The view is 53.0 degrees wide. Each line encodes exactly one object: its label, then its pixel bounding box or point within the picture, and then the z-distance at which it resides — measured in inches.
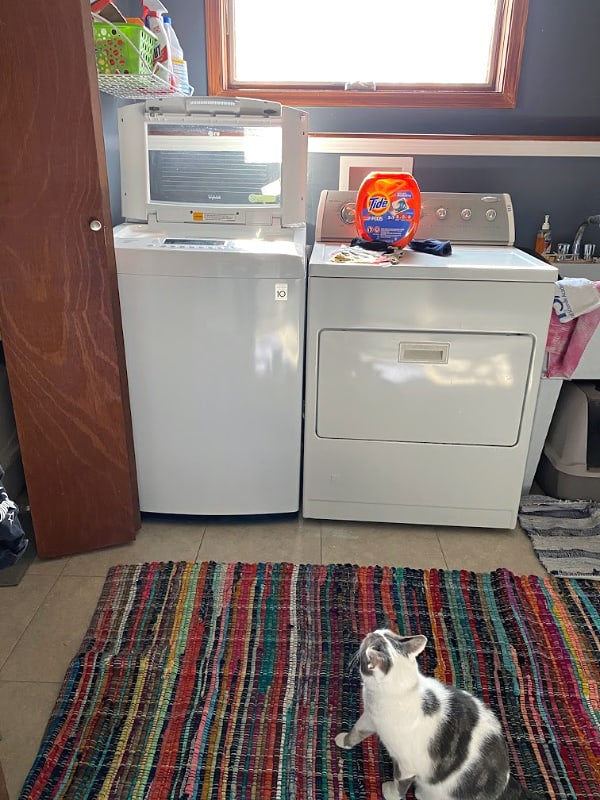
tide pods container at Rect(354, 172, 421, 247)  75.9
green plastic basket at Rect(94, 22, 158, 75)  67.1
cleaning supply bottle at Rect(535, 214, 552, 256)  93.8
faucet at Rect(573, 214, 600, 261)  92.4
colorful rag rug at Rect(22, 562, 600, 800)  48.6
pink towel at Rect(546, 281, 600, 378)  73.8
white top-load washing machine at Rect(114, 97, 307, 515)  67.9
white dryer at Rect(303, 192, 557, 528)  67.9
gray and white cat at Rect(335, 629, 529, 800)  42.6
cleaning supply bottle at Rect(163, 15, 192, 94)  80.4
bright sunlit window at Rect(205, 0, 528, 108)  90.8
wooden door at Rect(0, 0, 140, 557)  55.6
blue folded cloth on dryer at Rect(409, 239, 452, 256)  74.7
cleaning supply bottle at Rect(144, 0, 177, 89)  76.8
